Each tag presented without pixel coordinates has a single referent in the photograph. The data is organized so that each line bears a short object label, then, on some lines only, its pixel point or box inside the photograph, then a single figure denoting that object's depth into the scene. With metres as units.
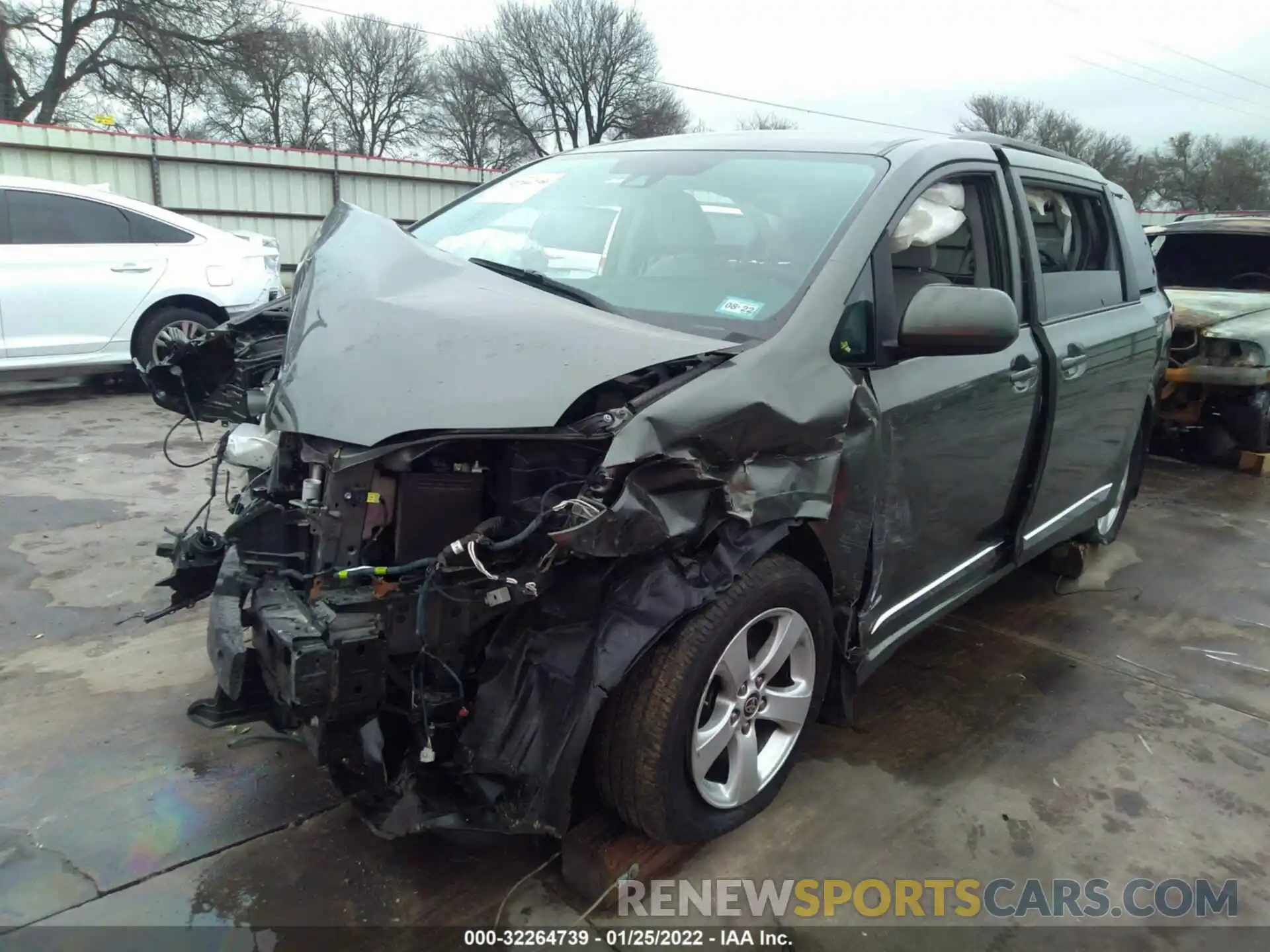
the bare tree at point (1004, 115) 51.09
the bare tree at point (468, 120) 43.34
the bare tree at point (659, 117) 41.69
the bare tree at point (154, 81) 25.67
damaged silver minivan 2.07
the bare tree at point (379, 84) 44.44
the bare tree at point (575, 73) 42.59
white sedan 7.03
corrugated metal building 13.20
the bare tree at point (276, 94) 26.95
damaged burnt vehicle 6.62
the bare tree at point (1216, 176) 42.50
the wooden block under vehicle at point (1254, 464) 6.96
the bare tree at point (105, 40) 24.78
